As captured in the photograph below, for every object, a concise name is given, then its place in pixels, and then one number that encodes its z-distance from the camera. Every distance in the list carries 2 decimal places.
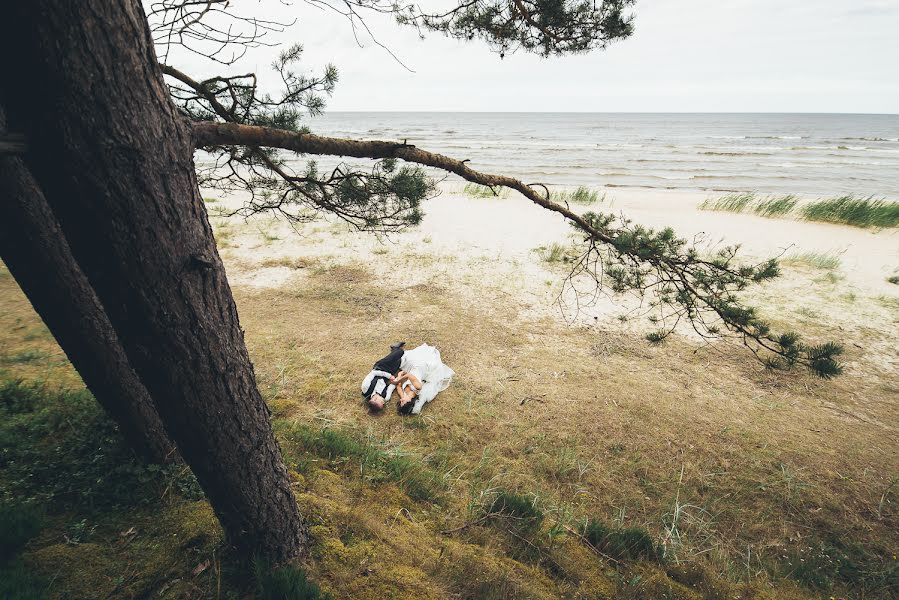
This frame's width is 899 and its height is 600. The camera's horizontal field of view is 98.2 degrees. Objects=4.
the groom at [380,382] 4.61
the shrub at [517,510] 2.95
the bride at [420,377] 4.66
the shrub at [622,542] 2.88
